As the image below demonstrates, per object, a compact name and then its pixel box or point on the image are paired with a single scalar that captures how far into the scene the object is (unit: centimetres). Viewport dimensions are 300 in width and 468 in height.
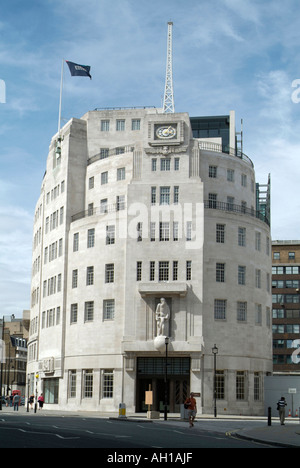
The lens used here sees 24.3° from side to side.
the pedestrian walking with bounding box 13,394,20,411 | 6762
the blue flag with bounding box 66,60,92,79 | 7581
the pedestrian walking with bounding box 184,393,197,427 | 3807
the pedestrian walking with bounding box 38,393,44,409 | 7114
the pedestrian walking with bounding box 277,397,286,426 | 4231
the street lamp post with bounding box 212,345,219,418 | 6164
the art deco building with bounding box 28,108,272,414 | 6594
